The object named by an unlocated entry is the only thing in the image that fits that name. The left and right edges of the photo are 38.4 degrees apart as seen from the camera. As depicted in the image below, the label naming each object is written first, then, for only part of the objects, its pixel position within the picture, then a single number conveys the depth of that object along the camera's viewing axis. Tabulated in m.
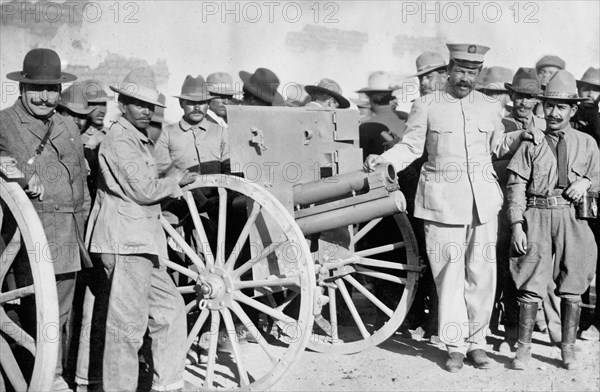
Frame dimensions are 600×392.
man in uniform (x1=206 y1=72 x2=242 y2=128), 7.29
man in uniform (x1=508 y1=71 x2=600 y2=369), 5.67
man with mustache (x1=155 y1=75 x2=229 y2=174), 6.11
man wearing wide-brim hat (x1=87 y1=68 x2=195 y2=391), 4.69
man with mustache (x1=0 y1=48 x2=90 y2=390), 4.70
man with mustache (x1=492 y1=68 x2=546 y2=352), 5.90
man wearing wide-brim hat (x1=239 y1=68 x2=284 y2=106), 6.73
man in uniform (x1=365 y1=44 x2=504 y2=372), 5.70
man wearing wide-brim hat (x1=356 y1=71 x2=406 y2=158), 6.83
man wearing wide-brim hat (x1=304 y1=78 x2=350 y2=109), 6.62
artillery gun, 5.02
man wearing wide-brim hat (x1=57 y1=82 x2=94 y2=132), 6.12
